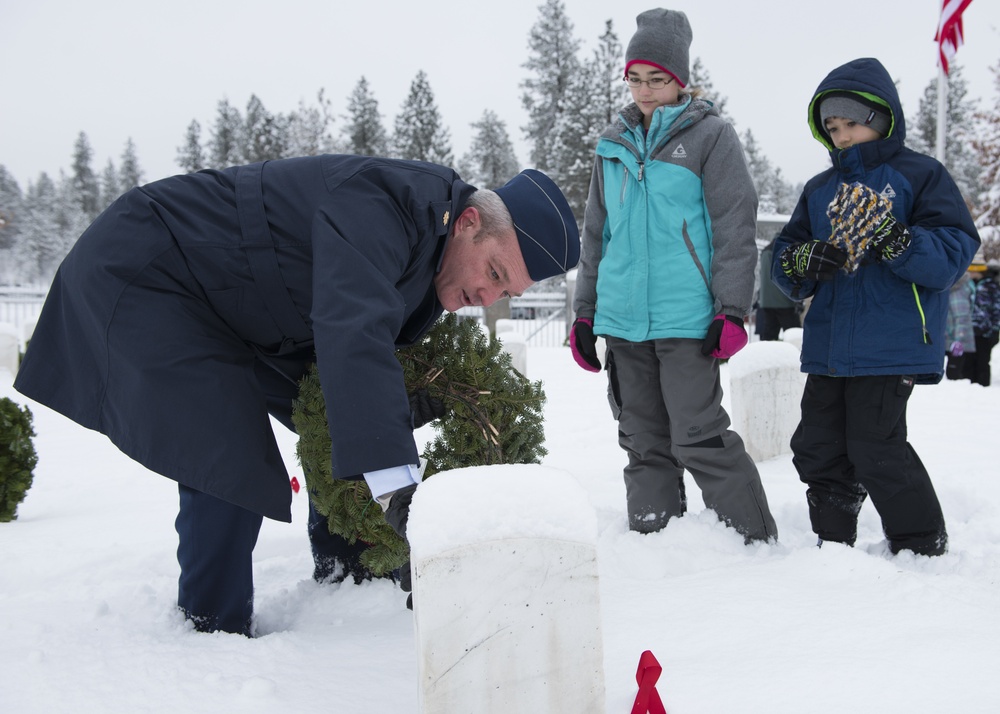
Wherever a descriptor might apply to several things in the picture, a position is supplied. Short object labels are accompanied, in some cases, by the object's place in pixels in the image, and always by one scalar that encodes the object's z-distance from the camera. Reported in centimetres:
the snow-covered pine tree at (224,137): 4019
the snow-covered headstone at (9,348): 1036
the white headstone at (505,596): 139
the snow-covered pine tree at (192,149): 4000
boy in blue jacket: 264
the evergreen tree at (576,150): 2536
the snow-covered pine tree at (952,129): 3467
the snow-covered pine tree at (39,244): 5356
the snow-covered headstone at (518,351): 855
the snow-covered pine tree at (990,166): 1836
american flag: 1098
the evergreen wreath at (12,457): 396
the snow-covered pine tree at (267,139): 3262
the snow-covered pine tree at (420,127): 3111
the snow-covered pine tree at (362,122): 3159
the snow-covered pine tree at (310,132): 3012
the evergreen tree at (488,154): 3612
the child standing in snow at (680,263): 281
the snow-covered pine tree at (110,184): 5424
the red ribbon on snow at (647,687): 151
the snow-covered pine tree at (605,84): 2564
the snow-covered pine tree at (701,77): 2686
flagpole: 1172
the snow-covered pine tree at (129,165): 5408
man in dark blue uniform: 203
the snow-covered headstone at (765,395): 465
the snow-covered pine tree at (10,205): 5728
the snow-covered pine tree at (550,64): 3036
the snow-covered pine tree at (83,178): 5741
